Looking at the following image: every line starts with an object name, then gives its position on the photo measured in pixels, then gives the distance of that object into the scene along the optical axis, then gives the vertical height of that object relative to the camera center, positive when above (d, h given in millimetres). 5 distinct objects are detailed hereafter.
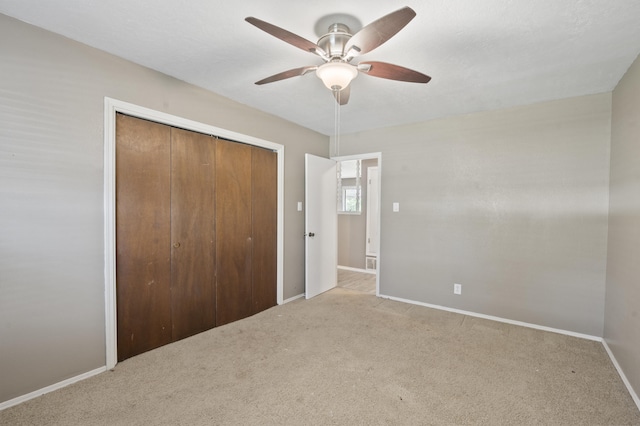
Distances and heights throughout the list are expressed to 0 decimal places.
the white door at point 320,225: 3885 -257
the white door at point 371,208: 5773 -11
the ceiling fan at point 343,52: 1451 +877
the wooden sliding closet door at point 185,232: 2320 -253
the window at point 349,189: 5934 +408
